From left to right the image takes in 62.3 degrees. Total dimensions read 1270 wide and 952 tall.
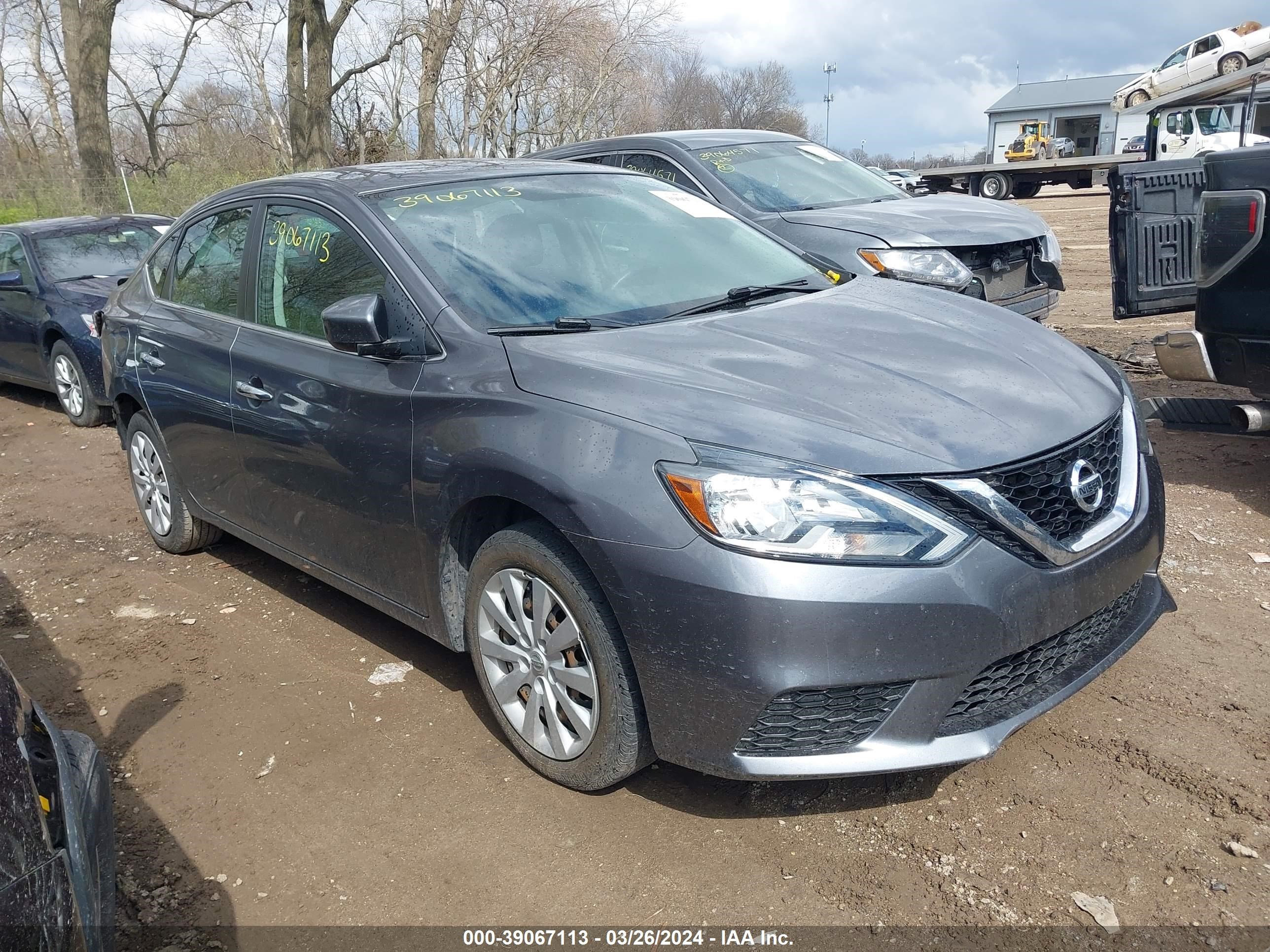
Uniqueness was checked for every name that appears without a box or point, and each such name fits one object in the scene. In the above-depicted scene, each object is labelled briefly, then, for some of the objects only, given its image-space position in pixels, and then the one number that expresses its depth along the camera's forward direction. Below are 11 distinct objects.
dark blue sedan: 8.35
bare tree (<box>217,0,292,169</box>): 30.70
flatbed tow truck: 28.42
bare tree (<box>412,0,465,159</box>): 19.98
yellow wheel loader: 53.22
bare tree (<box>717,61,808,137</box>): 68.88
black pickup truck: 4.38
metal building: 67.31
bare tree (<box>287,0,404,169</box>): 17.97
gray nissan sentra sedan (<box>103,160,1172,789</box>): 2.45
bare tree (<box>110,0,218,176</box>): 31.11
